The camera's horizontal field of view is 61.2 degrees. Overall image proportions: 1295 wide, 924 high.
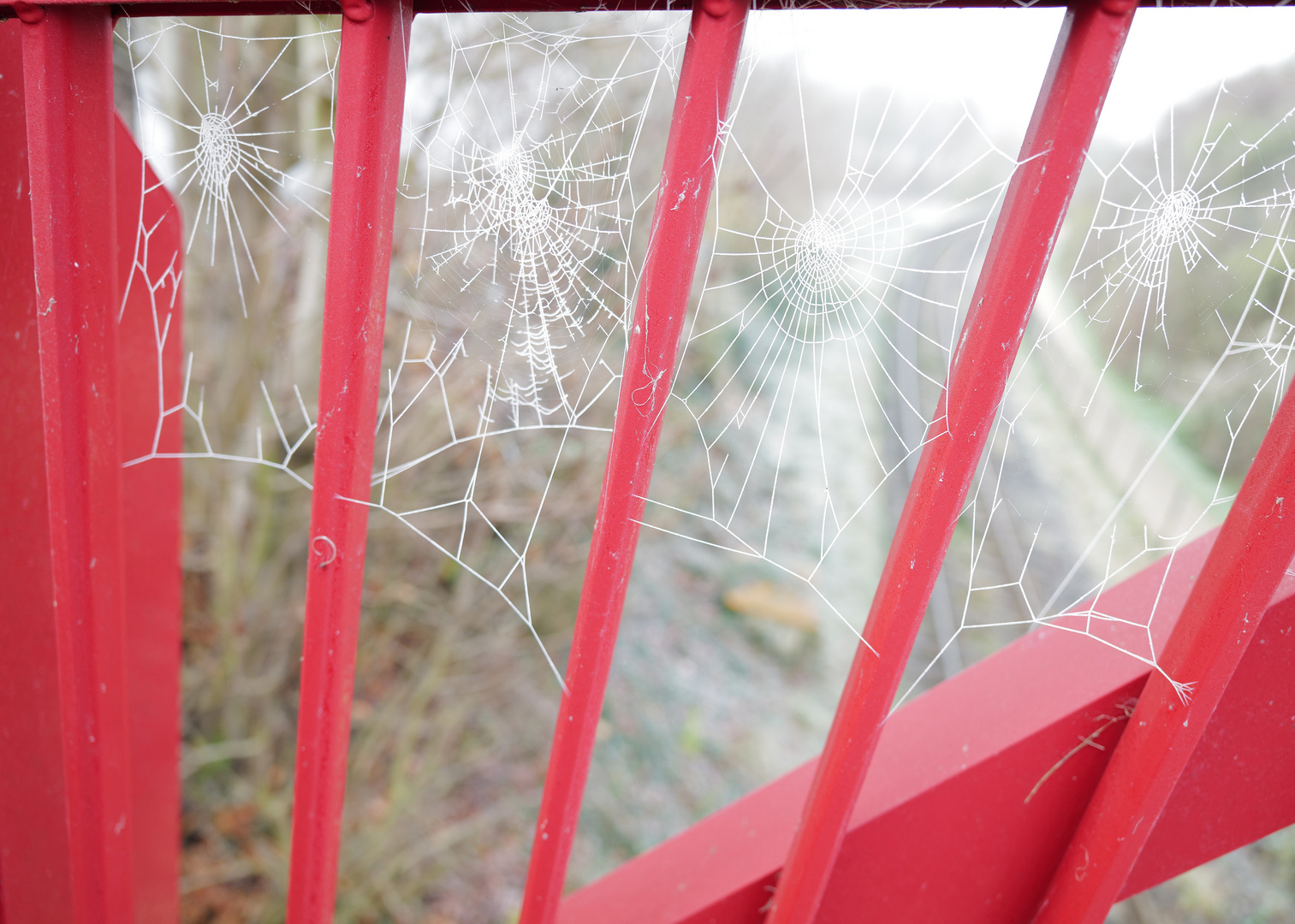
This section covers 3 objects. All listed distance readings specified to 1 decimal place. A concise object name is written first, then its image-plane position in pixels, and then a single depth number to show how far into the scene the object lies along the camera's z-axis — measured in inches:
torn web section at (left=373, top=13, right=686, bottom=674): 18.8
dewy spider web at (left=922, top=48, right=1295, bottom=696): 16.2
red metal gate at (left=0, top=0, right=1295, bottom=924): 14.2
